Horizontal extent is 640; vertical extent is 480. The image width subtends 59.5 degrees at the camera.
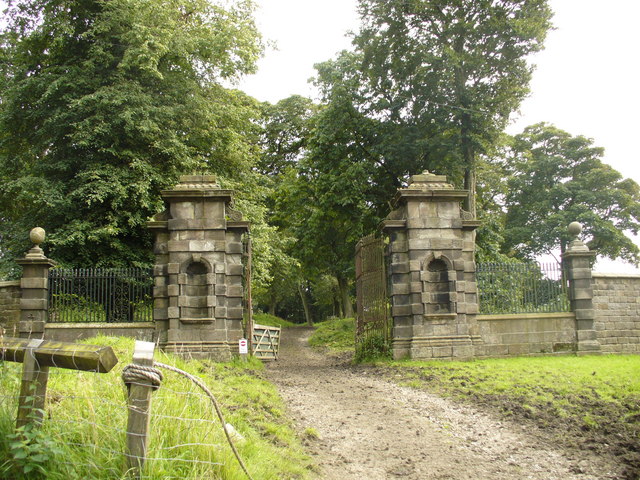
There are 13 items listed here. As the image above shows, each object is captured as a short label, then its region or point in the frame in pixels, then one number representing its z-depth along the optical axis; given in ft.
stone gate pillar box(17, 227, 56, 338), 40.96
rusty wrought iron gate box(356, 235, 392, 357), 43.80
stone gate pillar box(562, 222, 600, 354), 43.52
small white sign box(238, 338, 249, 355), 39.58
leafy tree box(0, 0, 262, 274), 54.54
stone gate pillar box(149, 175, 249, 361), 39.93
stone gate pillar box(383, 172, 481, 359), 41.22
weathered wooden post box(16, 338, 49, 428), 12.15
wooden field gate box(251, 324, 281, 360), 56.12
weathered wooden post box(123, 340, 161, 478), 11.35
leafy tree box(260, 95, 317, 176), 102.47
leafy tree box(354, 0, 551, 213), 62.03
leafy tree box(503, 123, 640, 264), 95.04
